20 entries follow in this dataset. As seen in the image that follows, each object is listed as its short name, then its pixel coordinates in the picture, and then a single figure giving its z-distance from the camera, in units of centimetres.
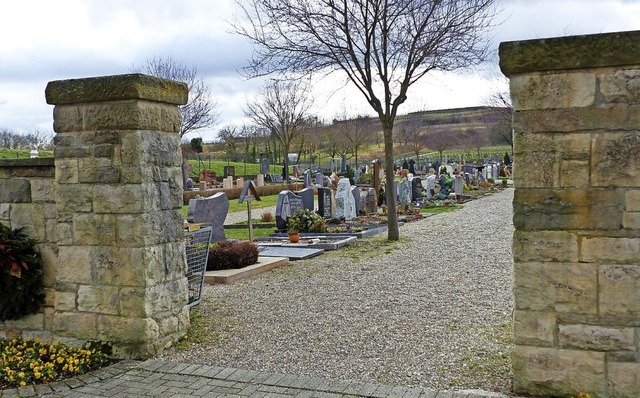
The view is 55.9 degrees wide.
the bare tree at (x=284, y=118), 4041
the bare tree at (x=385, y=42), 1279
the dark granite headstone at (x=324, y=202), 1678
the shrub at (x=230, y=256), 969
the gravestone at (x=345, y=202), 1717
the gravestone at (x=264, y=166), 3975
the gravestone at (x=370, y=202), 1938
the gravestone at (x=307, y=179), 2712
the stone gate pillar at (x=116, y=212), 541
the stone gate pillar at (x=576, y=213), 401
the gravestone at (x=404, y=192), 2206
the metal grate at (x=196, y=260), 702
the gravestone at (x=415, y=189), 2416
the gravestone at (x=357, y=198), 1847
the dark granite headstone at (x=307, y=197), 1664
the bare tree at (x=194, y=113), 3262
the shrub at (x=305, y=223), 1450
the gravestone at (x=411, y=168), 4421
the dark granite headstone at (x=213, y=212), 1146
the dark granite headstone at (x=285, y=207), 1505
